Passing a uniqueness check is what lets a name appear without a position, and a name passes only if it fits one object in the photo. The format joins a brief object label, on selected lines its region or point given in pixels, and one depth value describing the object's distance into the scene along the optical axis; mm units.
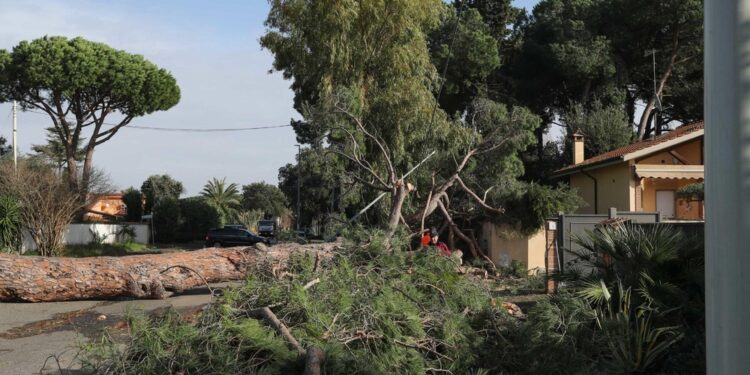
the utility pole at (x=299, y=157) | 20706
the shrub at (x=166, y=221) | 45594
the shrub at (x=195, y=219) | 47000
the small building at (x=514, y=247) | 18844
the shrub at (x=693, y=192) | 18422
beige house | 22250
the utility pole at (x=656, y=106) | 30198
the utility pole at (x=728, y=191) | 2555
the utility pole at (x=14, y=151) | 28288
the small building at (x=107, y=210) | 38931
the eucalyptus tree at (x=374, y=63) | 21234
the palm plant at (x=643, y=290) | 7114
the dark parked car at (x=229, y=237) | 36750
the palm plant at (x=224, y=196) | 56653
